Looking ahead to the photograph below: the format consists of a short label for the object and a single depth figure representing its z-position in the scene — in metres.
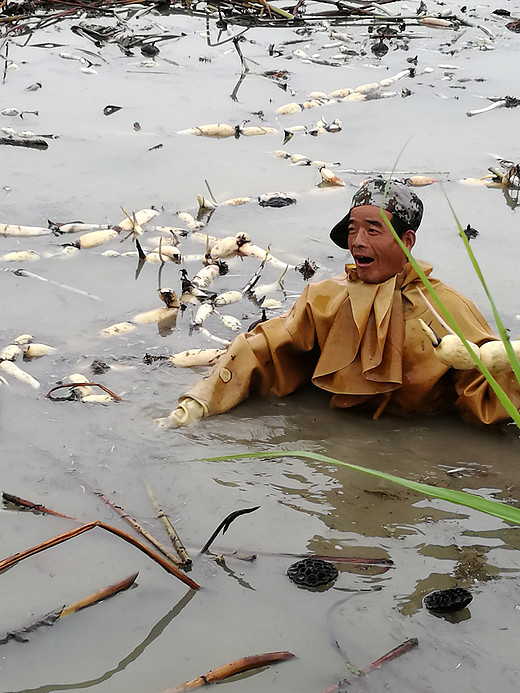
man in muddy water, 3.23
